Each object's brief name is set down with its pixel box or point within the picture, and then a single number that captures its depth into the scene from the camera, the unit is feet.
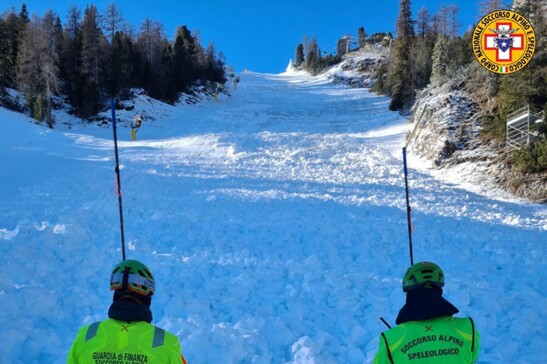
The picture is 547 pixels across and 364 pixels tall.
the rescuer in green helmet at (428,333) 9.07
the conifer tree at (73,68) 125.80
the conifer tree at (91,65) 123.44
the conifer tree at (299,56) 372.91
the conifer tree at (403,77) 119.14
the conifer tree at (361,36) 312.66
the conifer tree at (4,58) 112.06
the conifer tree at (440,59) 101.91
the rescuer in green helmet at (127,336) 8.73
